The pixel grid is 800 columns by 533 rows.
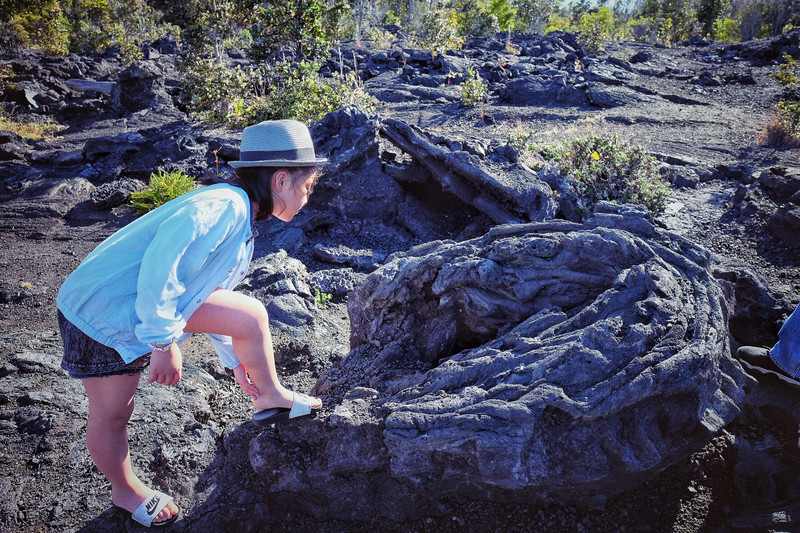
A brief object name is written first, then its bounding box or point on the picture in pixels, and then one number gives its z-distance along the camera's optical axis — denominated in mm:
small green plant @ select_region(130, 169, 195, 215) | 6316
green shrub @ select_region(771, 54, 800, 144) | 7949
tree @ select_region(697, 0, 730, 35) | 30469
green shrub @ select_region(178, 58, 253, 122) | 10047
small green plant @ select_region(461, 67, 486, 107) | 11898
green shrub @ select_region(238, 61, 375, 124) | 7945
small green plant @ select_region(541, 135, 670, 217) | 5438
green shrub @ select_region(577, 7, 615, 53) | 22361
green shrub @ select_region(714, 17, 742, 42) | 30516
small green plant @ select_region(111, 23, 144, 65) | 18062
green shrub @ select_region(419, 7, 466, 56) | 19438
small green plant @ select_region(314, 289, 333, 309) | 4236
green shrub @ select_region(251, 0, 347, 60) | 9875
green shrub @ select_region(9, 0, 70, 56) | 19962
